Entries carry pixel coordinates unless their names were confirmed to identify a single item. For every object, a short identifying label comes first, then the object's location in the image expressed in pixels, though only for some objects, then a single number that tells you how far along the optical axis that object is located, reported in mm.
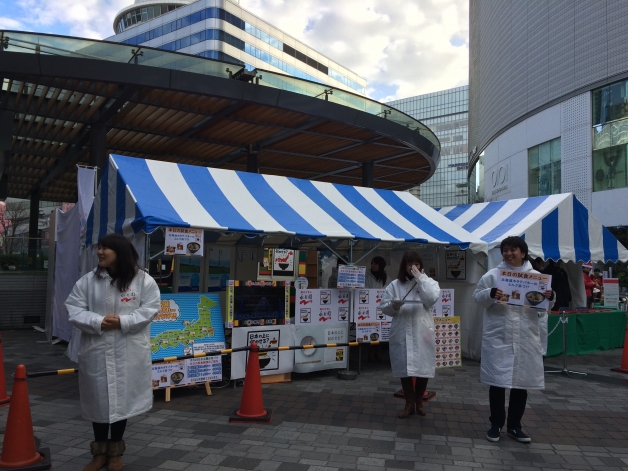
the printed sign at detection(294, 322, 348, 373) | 7398
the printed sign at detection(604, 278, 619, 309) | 11844
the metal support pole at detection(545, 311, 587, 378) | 8047
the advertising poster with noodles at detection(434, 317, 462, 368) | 8172
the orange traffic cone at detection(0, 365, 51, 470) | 3906
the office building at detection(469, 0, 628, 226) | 24156
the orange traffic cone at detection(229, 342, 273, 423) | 5312
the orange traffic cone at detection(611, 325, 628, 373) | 8375
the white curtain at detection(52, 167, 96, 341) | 9219
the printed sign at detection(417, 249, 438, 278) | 10219
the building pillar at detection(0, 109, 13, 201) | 11078
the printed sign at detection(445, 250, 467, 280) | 9609
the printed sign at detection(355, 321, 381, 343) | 7914
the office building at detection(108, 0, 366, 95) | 61688
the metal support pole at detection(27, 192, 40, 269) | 23219
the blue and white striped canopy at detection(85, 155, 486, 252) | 6746
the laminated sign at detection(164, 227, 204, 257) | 6316
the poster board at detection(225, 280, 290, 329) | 6930
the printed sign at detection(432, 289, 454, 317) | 8459
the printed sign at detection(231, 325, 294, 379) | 6785
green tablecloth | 9547
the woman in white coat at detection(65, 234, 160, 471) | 3664
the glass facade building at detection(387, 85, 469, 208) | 99062
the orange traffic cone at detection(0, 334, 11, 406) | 5797
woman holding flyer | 4598
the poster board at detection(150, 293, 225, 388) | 6117
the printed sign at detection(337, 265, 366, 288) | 7719
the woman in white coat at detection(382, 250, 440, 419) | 5301
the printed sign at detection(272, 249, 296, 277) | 7559
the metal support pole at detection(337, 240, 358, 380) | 7523
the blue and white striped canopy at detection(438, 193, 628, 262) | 9492
